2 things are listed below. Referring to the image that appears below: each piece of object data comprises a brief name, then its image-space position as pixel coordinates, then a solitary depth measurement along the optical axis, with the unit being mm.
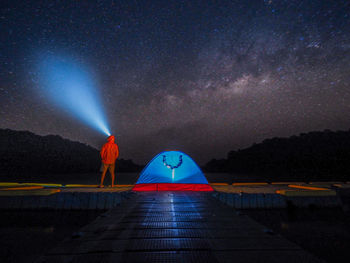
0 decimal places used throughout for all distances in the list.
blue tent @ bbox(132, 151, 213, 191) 8875
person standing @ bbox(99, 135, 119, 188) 9492
